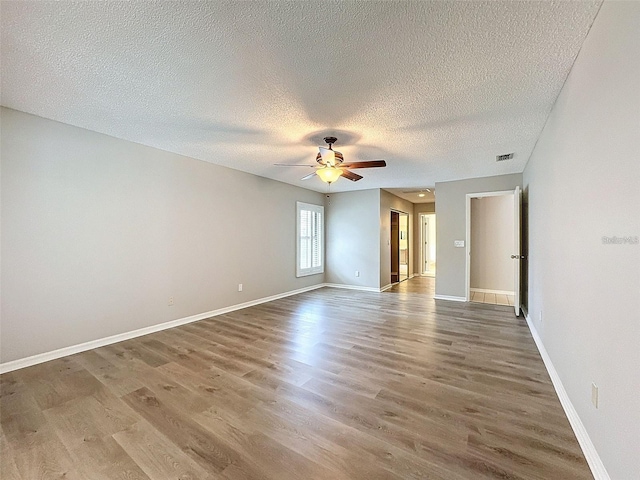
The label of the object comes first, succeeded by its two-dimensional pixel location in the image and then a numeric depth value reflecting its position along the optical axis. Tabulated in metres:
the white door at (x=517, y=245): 4.26
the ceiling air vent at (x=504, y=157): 3.94
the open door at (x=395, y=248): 7.78
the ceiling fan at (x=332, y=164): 3.29
